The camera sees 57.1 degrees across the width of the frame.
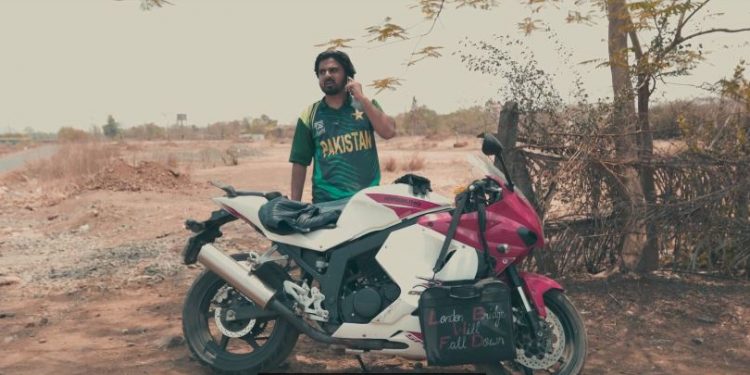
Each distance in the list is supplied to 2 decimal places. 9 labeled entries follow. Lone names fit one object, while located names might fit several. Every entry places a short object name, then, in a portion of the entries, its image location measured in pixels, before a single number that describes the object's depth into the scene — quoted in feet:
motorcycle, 12.31
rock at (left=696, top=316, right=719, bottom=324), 17.40
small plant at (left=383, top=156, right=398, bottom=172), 70.18
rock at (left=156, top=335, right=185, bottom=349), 15.79
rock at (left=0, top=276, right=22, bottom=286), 22.34
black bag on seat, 13.15
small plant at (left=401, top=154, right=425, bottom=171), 70.67
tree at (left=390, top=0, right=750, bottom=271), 18.90
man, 15.06
